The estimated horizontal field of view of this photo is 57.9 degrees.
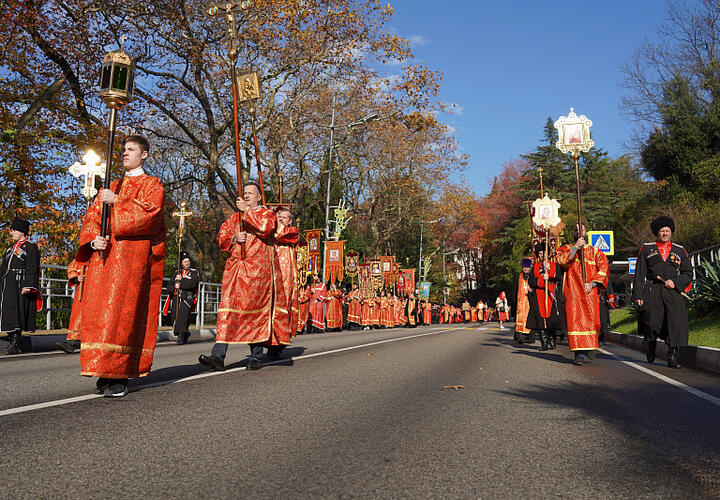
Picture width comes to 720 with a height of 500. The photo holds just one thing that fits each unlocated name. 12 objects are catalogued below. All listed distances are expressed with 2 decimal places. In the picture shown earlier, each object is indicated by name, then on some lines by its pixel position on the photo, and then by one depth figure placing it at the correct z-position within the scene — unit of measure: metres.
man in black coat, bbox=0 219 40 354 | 10.51
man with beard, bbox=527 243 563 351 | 12.67
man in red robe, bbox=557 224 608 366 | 9.45
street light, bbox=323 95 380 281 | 28.67
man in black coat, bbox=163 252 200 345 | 14.29
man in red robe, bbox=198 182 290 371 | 7.31
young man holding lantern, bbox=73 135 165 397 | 5.30
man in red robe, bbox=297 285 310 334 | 23.02
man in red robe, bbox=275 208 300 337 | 8.26
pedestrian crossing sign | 18.22
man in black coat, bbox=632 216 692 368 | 9.30
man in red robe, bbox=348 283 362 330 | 30.40
